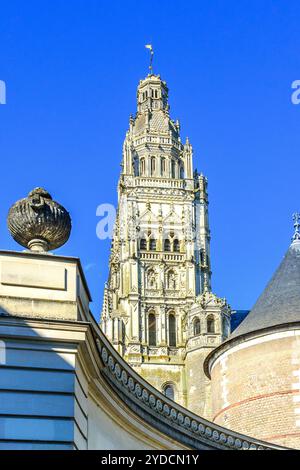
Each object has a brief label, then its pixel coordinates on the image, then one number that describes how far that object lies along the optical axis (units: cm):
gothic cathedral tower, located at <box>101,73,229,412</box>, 7556
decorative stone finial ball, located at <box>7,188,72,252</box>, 1195
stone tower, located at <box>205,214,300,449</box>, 3300
